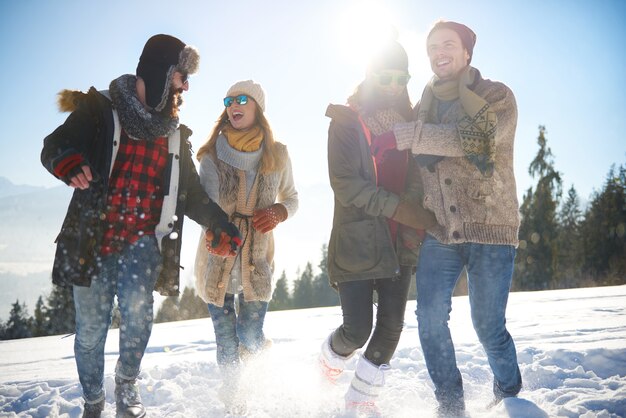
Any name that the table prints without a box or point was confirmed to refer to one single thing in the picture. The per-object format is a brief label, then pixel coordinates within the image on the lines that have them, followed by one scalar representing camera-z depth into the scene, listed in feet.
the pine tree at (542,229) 89.35
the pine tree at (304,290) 154.30
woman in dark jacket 9.67
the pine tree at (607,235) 96.78
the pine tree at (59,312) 86.55
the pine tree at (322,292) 150.53
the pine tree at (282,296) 160.49
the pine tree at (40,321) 110.42
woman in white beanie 11.28
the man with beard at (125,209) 8.86
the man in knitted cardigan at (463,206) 8.96
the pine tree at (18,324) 115.34
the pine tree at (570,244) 97.50
